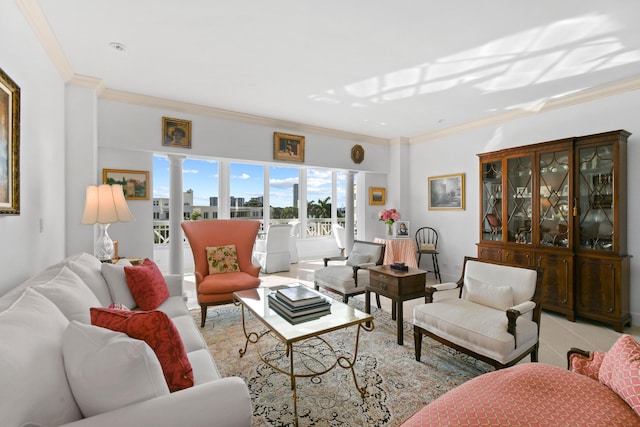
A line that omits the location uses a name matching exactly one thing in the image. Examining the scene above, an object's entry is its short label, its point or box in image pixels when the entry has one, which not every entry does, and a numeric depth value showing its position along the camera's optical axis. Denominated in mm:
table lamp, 2877
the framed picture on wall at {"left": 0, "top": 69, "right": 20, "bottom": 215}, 1719
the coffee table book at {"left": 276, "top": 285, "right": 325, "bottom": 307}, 2240
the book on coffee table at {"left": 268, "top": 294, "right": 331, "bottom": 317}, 2178
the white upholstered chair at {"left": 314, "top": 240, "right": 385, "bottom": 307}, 3588
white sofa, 873
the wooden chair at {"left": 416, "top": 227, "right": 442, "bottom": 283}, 5219
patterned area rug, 1839
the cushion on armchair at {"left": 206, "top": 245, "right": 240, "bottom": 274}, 3488
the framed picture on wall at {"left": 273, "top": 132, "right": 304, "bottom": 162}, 4742
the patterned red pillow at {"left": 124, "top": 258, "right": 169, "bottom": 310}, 2293
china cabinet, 3168
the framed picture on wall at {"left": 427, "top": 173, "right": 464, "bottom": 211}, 5031
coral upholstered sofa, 1123
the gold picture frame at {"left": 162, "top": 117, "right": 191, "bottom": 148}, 3938
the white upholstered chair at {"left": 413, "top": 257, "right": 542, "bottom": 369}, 1982
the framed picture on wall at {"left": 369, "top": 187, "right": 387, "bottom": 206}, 6059
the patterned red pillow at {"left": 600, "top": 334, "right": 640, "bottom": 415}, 1169
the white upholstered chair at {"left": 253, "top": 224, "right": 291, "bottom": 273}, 5681
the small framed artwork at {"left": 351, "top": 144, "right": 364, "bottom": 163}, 5598
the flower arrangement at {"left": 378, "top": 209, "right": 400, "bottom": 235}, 5363
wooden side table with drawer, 2854
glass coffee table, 1936
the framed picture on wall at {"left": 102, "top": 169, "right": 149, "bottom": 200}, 3862
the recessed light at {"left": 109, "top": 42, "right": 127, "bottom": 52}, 2580
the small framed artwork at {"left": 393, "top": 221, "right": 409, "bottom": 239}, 5383
